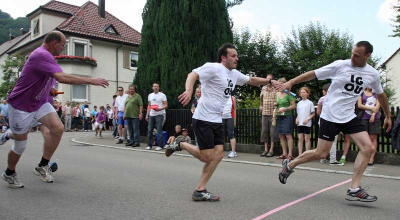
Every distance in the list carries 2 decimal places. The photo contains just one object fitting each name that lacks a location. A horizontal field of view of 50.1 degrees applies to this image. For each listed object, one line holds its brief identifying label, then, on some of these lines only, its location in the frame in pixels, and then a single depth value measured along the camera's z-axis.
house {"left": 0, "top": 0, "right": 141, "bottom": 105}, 33.22
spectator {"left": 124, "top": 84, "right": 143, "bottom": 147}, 13.66
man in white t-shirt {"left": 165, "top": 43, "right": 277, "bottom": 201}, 5.47
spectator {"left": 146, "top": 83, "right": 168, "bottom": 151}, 12.90
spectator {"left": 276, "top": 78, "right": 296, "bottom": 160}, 10.47
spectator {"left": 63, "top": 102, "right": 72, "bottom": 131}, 26.22
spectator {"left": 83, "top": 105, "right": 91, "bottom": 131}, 27.28
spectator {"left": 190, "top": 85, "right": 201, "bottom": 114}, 11.83
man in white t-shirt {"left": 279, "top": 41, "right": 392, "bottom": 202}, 5.50
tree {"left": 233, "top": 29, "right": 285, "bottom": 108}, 35.50
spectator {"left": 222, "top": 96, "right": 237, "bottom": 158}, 11.03
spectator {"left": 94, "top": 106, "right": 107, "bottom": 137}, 18.25
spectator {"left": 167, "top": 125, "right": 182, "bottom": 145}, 12.34
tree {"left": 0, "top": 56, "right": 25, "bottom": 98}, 35.59
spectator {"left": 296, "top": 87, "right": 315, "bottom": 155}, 10.07
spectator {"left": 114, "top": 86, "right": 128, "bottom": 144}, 14.89
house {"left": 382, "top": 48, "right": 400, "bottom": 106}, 54.94
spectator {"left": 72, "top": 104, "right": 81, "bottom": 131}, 27.46
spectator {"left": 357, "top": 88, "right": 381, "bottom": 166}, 9.35
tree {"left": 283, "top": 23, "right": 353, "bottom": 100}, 36.97
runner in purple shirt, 5.59
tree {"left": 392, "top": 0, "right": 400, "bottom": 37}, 22.25
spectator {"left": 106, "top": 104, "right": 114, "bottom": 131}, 25.71
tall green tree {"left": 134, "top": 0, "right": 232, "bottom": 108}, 15.75
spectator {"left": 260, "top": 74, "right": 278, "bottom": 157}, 10.99
